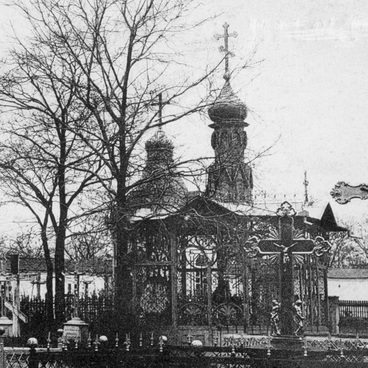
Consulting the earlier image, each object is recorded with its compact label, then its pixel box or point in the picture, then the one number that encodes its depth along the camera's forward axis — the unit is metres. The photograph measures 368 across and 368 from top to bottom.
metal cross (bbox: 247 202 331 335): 15.81
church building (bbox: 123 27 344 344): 19.20
